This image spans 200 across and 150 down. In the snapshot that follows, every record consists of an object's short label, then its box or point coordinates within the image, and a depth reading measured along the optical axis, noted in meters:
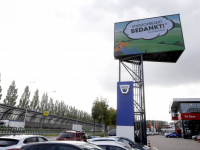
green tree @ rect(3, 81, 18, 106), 64.81
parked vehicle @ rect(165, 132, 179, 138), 49.03
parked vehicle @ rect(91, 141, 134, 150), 6.32
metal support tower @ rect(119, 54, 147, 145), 18.92
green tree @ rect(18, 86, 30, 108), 70.94
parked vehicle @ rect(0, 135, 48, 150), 6.94
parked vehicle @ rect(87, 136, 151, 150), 11.05
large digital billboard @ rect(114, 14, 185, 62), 20.89
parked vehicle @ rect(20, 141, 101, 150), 4.52
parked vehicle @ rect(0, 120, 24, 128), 40.75
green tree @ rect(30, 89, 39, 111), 77.88
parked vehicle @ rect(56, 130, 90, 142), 13.73
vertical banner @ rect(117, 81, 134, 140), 18.56
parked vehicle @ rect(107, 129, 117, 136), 26.53
